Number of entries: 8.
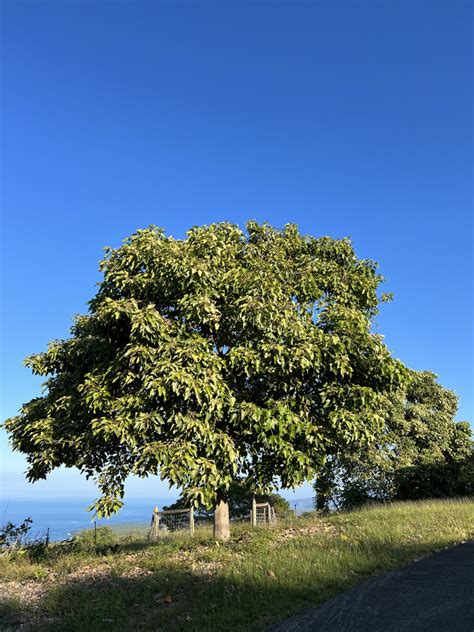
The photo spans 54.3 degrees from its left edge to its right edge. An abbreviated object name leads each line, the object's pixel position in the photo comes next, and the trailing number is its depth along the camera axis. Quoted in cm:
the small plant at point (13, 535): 1188
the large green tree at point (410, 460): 2503
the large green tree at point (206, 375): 1016
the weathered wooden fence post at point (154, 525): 1634
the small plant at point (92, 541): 1311
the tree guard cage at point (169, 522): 1641
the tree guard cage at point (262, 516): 1950
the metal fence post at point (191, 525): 1612
